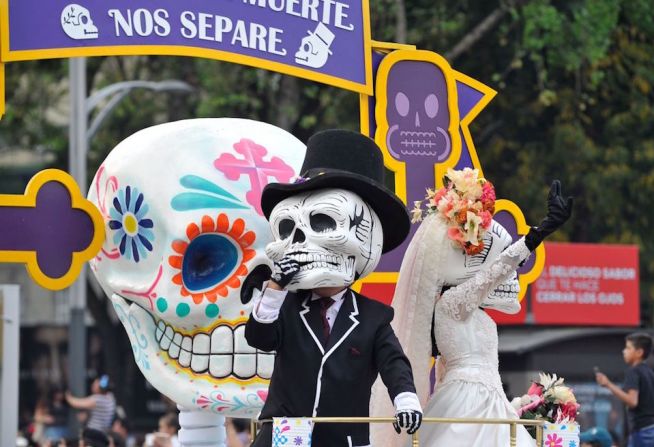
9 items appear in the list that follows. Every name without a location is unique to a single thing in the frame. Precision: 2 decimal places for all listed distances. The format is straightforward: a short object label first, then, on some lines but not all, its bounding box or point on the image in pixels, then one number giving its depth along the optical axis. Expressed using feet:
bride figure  42.06
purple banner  47.85
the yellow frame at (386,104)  54.19
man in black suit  37.32
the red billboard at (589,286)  104.47
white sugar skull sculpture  48.91
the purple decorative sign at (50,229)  46.83
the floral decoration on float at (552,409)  38.86
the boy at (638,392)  63.82
